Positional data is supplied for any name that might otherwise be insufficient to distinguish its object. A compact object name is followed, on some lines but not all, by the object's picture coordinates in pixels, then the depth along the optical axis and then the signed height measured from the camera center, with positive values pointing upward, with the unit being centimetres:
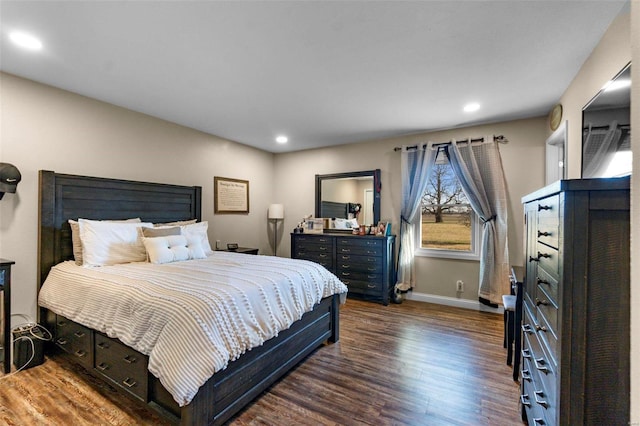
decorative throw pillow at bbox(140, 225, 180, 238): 294 -22
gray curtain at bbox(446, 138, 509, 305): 357 +7
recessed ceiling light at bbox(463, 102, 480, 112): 308 +122
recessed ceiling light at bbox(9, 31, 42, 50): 194 +124
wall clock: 285 +106
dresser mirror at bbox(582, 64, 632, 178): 157 +56
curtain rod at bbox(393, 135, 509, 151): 362 +100
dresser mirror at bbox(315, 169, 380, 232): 457 +24
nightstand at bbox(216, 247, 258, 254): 423 -61
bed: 167 -98
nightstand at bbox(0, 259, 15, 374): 219 -82
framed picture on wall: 438 +27
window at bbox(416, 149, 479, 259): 397 -9
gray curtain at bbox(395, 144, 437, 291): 411 +14
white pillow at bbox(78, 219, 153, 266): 256 -32
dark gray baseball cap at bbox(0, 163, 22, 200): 229 +27
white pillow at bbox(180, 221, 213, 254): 330 -26
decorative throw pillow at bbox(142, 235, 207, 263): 274 -39
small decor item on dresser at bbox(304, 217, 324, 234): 484 -25
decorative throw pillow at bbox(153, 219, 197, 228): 342 -16
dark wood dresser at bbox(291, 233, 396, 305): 404 -74
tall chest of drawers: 86 -29
